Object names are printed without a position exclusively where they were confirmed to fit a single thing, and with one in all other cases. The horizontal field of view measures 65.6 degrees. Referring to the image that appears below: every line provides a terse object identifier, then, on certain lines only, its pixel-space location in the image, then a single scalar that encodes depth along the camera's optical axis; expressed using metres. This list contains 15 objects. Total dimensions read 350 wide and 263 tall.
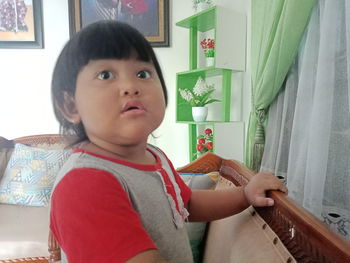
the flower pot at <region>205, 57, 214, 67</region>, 1.87
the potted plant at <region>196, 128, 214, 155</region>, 2.01
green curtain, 1.02
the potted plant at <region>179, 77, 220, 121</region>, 1.98
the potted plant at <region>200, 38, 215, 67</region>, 1.86
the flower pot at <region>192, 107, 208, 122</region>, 1.97
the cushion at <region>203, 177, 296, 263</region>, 0.54
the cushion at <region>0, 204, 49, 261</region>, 1.45
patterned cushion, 1.82
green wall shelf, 1.76
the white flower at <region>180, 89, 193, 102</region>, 2.04
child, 0.39
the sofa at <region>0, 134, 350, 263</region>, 0.44
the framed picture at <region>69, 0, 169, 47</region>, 2.34
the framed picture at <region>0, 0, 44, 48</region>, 2.35
